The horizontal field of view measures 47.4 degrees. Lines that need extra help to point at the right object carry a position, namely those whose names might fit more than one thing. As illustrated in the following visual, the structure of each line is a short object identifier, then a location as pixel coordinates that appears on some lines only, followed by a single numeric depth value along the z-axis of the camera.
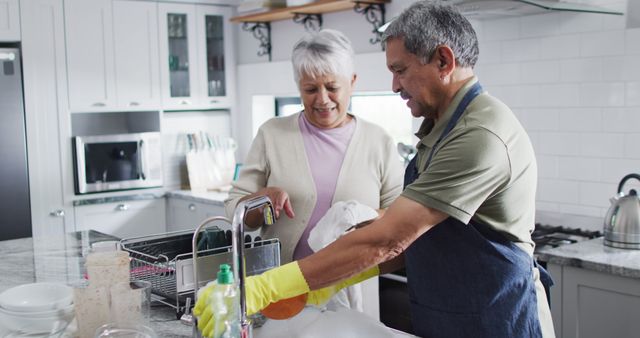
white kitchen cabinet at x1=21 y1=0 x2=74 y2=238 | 4.61
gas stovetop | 3.06
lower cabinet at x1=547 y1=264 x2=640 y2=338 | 2.70
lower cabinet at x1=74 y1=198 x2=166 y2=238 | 4.93
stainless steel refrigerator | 4.48
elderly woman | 2.46
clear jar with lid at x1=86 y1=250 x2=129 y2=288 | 1.87
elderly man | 1.63
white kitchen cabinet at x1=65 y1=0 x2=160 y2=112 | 4.80
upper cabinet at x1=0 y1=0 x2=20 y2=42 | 4.49
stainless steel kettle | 2.89
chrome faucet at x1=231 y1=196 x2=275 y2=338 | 1.49
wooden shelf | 4.27
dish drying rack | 1.89
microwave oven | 4.86
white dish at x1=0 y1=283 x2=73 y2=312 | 1.88
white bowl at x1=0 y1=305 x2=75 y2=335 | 1.77
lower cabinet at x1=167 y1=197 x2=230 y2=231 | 4.90
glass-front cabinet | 5.20
